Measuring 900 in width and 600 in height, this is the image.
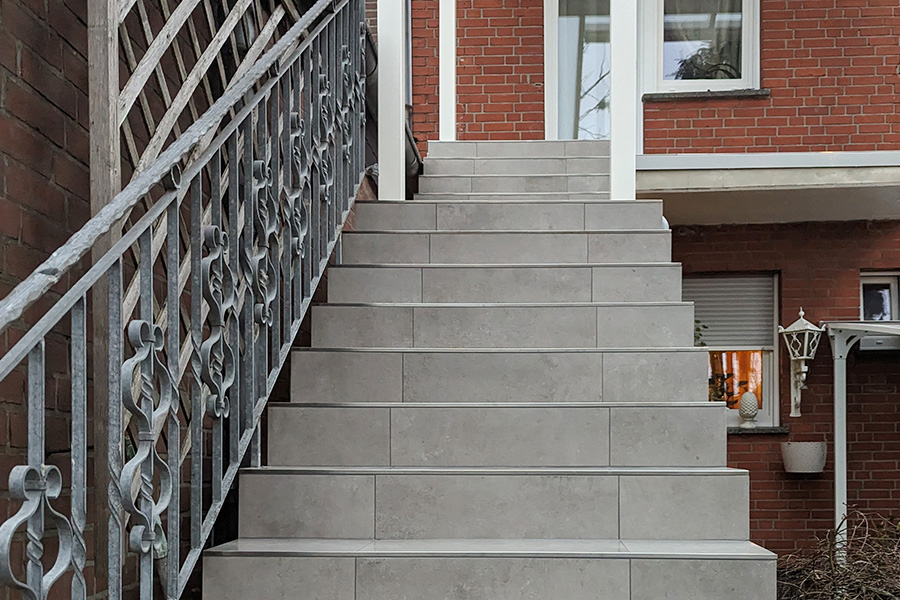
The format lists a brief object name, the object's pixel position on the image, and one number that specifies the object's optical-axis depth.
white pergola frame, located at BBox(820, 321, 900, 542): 6.13
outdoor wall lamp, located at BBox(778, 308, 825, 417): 6.69
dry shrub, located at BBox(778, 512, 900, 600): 4.13
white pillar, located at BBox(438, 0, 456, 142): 5.25
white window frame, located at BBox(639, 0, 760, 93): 6.88
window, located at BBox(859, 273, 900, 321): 7.17
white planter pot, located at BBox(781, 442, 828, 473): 6.65
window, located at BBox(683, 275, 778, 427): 7.07
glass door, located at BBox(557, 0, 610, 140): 7.27
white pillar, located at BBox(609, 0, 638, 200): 4.21
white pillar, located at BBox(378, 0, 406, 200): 4.47
